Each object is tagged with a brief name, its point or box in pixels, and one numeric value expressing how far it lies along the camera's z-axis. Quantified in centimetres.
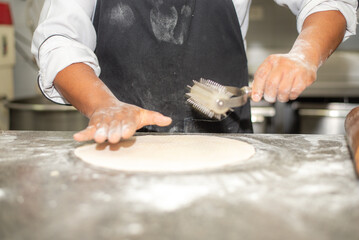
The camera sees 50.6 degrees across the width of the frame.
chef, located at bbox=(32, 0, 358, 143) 104
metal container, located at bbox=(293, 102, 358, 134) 198
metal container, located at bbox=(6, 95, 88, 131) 178
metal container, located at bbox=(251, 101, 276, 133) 208
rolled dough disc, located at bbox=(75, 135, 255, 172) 78
